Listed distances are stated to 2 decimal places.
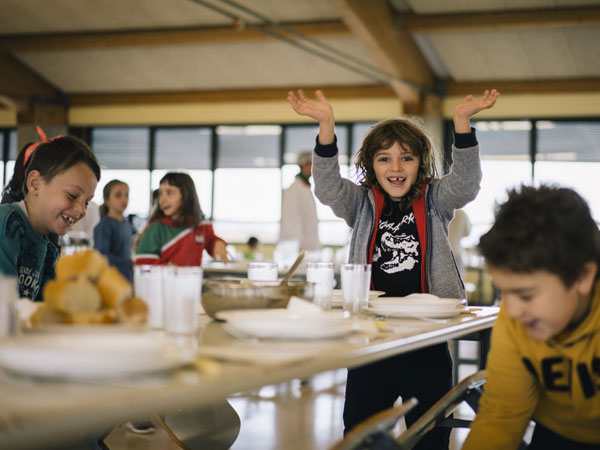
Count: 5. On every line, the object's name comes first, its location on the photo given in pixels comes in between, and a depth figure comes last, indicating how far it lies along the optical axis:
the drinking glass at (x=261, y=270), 1.79
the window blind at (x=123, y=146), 10.89
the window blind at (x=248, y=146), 10.36
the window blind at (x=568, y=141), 9.11
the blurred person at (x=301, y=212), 5.28
